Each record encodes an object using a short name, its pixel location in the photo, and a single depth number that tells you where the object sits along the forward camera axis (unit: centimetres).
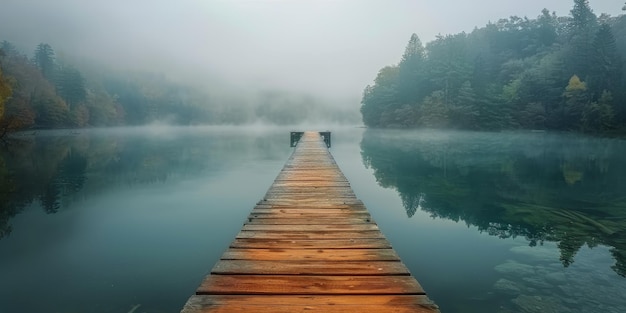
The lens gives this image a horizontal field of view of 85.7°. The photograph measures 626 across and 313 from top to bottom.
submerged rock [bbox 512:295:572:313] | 605
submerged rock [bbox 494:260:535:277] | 771
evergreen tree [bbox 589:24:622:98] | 6000
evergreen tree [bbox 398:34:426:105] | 8206
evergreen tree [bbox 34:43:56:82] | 9512
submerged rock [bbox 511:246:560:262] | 849
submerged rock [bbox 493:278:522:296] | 681
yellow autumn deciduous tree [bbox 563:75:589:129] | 5709
